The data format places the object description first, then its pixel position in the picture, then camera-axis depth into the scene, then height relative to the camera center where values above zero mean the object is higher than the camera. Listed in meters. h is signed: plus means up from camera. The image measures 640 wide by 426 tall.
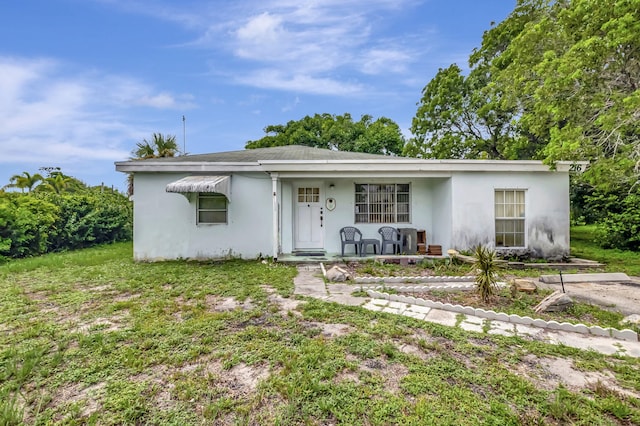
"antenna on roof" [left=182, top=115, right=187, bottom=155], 15.26 +4.42
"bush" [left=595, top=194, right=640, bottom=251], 10.17 -0.39
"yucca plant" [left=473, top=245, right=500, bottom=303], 4.77 -0.92
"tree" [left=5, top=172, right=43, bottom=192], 19.91 +2.66
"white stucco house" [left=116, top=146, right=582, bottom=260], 8.27 +0.42
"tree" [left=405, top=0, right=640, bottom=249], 7.29 +4.05
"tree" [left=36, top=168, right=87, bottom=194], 17.52 +2.26
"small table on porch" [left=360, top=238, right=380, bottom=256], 8.83 -0.83
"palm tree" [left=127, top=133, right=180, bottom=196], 14.91 +3.58
